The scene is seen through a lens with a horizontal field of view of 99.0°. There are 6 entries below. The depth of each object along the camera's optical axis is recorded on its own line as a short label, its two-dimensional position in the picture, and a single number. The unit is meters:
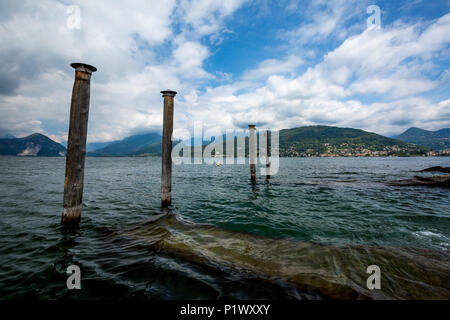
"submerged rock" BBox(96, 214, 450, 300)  3.92
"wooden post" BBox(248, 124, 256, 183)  20.56
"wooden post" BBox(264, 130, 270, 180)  24.80
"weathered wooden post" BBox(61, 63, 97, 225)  6.52
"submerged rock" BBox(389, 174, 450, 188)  17.70
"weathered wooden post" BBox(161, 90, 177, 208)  9.65
